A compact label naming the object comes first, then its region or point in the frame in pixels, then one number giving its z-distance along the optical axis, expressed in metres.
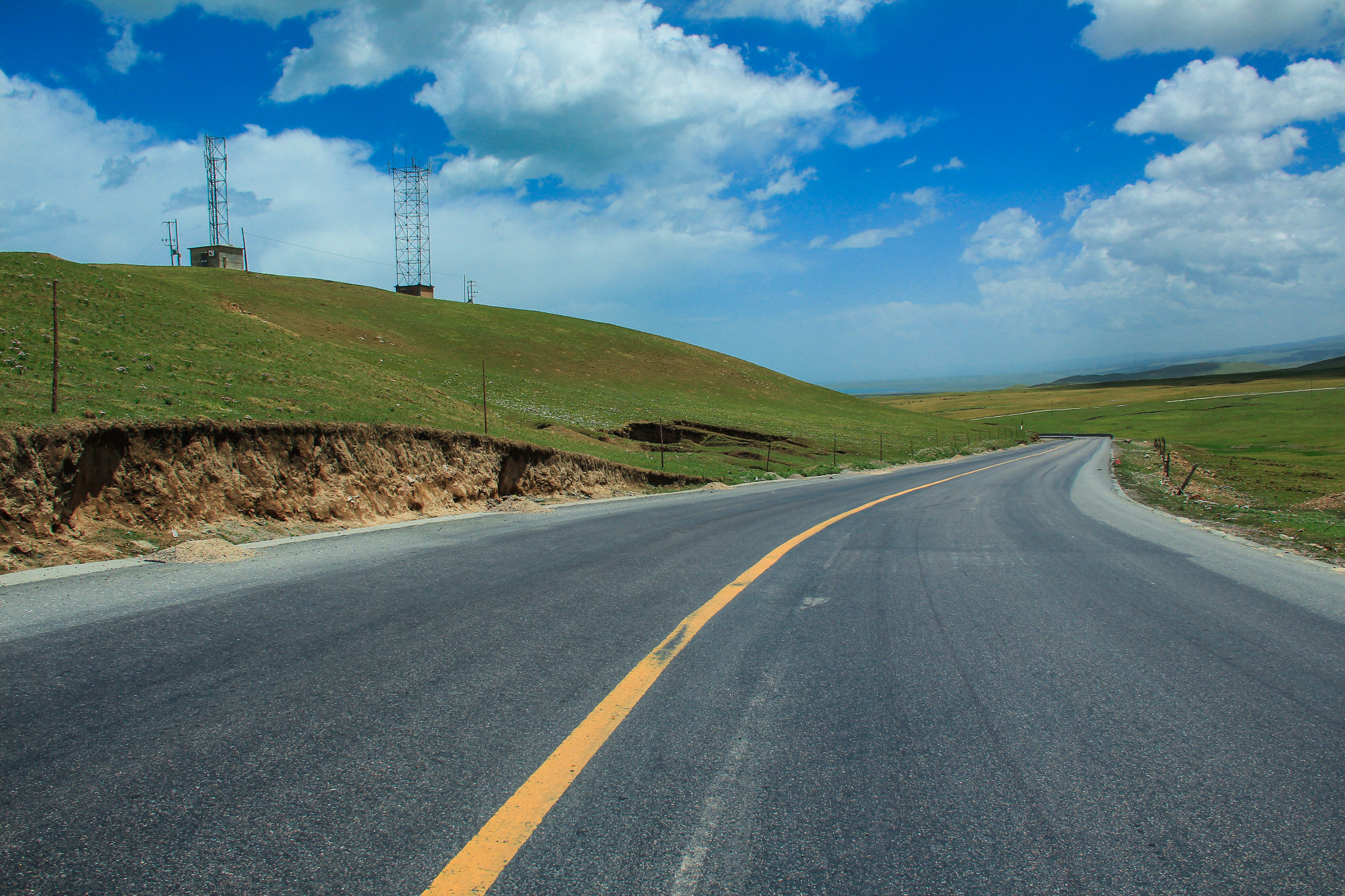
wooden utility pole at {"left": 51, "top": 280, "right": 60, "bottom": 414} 9.30
